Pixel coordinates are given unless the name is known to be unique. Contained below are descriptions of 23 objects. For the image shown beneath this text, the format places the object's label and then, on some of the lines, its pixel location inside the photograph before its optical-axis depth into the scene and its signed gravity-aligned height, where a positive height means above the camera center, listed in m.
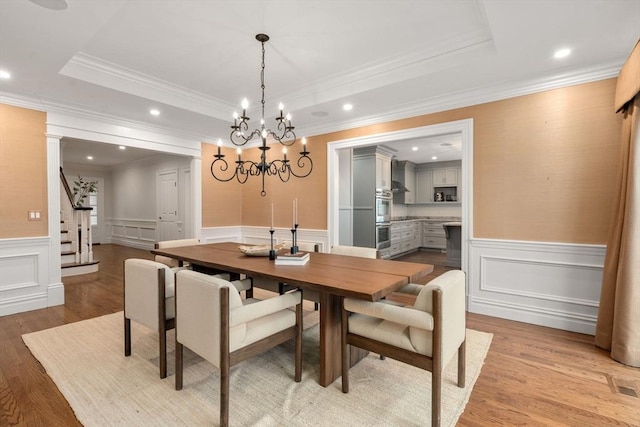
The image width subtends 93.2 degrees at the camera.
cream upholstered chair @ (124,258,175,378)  2.15 -0.66
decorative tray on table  2.82 -0.38
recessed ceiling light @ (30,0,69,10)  1.97 +1.37
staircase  5.63 -0.53
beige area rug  1.77 -1.21
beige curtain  2.33 -0.32
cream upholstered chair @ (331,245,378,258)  2.97 -0.43
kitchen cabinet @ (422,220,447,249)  8.17 -0.72
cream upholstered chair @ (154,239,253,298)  2.62 -0.63
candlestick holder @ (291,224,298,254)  2.75 -0.36
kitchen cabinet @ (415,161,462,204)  8.41 +0.78
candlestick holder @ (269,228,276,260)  2.70 -0.40
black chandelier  2.68 +0.73
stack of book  2.47 -0.42
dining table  1.83 -0.46
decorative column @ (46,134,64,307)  3.82 -0.10
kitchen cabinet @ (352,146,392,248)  6.30 +0.46
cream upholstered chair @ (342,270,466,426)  1.62 -0.72
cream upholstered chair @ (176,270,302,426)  1.67 -0.71
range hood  7.73 +0.56
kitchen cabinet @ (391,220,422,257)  7.03 -0.70
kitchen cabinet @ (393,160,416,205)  8.41 +0.82
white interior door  7.30 +0.14
